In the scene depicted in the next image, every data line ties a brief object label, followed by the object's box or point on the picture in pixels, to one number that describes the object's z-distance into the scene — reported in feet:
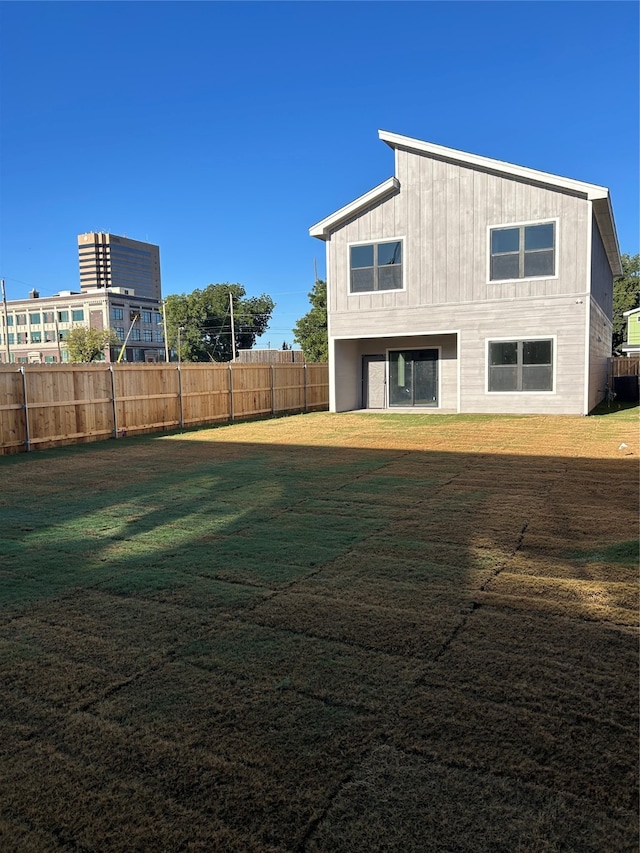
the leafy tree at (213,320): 203.92
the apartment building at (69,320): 292.61
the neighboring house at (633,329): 108.27
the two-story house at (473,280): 53.57
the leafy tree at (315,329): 125.70
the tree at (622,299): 157.58
